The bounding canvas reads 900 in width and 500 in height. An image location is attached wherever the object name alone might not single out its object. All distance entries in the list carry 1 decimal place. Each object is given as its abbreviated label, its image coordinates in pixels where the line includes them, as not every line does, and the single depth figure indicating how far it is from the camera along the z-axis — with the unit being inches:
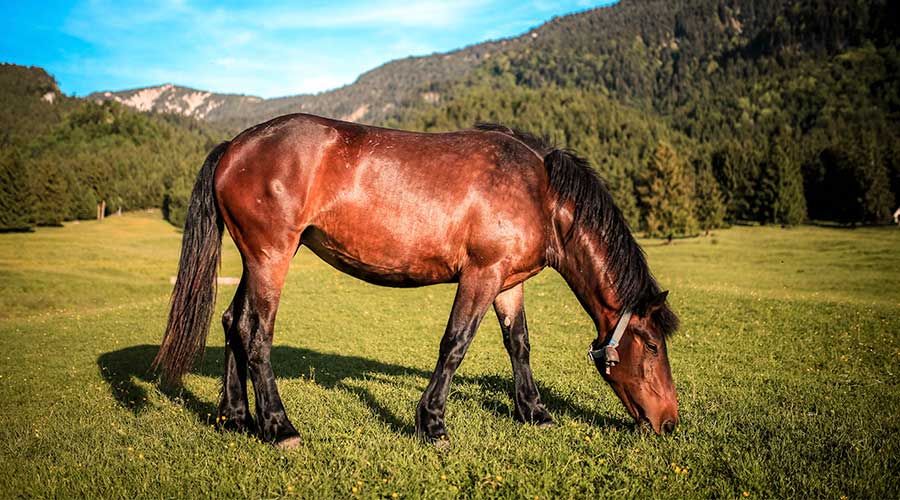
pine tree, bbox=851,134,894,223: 2434.8
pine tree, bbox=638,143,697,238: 2129.7
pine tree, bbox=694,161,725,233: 2474.2
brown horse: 193.8
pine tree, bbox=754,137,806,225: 2623.0
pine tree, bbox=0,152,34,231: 2322.8
